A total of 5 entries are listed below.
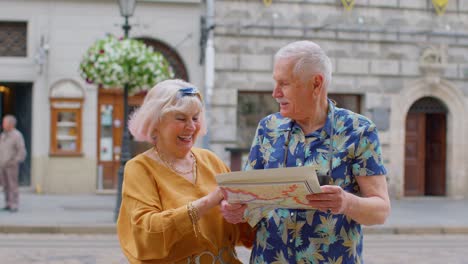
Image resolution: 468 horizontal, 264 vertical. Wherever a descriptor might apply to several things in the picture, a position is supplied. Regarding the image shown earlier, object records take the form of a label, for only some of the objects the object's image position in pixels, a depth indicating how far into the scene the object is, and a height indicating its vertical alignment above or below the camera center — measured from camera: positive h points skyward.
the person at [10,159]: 15.52 -0.49
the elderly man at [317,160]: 3.18 -0.09
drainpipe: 18.67 +1.84
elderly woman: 3.26 -0.25
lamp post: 14.21 +0.47
